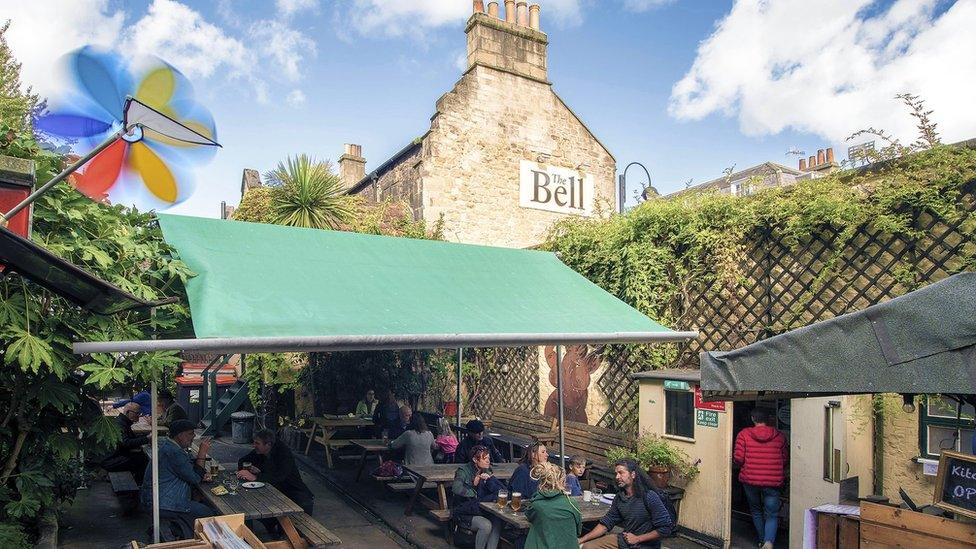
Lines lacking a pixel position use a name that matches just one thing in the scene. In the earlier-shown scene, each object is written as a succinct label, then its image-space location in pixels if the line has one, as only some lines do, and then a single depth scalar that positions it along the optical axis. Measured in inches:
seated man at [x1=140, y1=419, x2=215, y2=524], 224.5
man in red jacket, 253.0
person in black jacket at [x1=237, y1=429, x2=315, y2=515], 259.3
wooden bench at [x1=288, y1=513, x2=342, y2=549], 207.6
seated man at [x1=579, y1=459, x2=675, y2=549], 201.6
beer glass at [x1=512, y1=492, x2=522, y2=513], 219.9
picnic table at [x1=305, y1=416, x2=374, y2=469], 408.8
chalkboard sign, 142.6
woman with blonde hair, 178.1
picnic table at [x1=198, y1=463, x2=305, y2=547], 213.3
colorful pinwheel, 158.1
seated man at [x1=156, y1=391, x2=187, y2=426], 371.9
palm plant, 476.7
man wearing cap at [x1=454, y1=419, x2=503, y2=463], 311.3
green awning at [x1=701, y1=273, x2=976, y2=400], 108.2
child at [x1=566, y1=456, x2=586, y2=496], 248.0
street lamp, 520.4
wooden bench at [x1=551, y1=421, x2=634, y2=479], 323.6
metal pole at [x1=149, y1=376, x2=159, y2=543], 181.8
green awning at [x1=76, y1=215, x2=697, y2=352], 180.9
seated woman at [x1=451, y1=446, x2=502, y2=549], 232.8
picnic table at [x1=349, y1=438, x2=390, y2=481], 347.1
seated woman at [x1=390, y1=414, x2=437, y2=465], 312.8
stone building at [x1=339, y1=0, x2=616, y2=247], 599.8
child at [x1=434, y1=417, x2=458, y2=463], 343.3
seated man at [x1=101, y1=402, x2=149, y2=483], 315.3
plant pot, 274.2
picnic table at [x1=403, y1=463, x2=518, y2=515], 279.6
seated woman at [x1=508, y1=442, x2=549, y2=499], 235.5
